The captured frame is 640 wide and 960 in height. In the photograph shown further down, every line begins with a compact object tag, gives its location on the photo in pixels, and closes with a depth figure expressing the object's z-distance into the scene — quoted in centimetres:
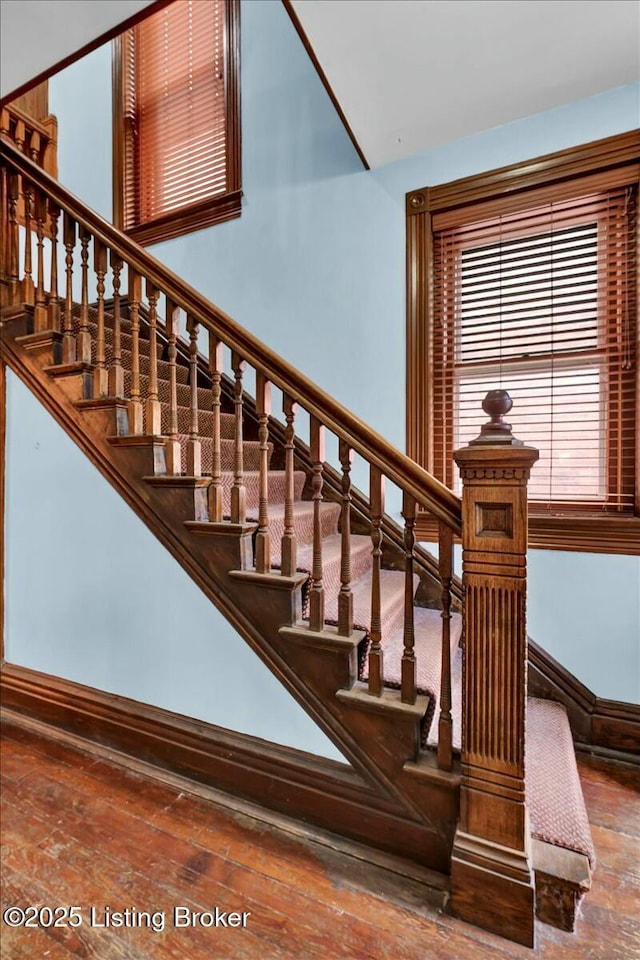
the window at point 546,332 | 189
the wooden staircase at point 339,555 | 120
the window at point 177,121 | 289
